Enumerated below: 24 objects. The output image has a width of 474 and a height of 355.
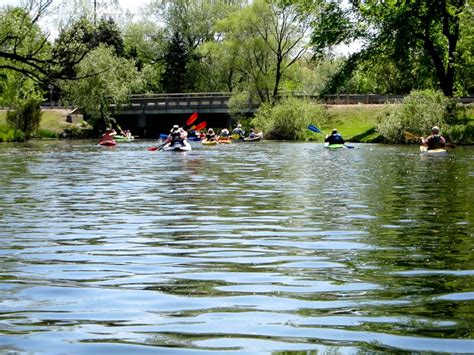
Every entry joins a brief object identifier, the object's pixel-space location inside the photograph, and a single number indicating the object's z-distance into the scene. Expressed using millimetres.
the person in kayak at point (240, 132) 66812
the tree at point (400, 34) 50875
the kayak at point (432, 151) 35875
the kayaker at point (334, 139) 43625
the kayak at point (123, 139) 68125
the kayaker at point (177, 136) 40031
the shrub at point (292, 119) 62781
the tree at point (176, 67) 92438
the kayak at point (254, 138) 61438
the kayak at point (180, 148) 39719
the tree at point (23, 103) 67625
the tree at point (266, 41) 72812
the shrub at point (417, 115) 51906
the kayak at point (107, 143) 50688
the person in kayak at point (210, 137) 51781
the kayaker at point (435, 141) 36531
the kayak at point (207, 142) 50538
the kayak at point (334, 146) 43375
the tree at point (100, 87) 75500
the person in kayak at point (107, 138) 50969
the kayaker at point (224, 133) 58281
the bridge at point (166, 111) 78188
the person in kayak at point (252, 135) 61625
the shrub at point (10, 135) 62219
